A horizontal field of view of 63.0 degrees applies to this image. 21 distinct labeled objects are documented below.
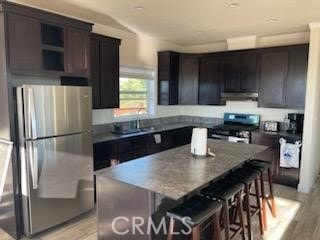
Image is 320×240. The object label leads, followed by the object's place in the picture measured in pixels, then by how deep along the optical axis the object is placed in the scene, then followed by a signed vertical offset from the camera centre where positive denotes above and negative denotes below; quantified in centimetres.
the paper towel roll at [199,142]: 265 -49
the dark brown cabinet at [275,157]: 421 -105
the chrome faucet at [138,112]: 485 -37
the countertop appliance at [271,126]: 468 -56
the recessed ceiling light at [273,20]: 374 +109
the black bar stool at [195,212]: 183 -85
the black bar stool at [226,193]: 222 -85
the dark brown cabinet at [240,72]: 479 +44
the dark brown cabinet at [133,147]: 363 -85
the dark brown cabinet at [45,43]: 260 +56
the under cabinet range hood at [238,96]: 480 -2
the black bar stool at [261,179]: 298 -102
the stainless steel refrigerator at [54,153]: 264 -66
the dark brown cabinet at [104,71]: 375 +34
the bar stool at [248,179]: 260 -84
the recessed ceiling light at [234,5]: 312 +108
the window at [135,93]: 475 +2
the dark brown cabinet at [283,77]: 428 +32
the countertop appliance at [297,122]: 441 -45
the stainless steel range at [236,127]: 462 -60
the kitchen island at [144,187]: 194 -68
